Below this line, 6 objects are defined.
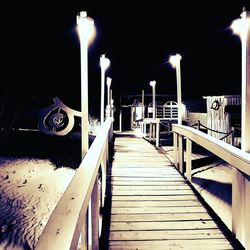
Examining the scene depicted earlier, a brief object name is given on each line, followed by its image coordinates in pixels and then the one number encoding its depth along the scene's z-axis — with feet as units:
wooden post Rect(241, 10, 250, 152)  11.43
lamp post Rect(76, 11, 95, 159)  12.42
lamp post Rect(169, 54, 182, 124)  21.73
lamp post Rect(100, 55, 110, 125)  25.22
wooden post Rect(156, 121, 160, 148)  33.96
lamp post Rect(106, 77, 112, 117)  44.32
